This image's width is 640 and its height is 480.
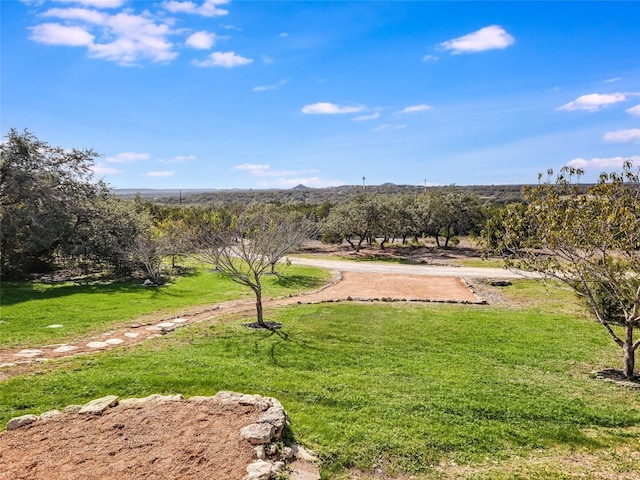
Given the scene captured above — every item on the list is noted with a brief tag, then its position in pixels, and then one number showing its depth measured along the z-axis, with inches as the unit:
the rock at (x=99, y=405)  277.1
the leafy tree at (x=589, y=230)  384.5
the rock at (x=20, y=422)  259.8
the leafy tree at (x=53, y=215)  882.1
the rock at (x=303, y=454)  241.6
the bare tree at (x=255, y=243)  542.3
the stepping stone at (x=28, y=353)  417.7
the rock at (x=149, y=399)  287.7
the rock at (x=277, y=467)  212.4
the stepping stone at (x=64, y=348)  438.2
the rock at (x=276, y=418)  251.0
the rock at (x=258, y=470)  204.3
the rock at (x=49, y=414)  271.7
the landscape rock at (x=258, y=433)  236.4
